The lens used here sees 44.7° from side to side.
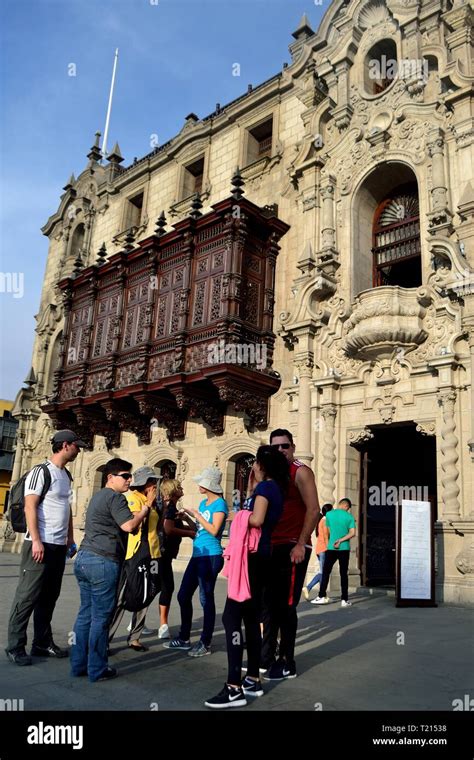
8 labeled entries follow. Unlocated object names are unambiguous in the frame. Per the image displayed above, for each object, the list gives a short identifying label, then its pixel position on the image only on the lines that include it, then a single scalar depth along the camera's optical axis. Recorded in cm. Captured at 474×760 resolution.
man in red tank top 462
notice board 972
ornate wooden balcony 1467
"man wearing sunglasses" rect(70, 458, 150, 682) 446
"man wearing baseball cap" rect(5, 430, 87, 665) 506
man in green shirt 962
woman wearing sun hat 579
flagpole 2798
